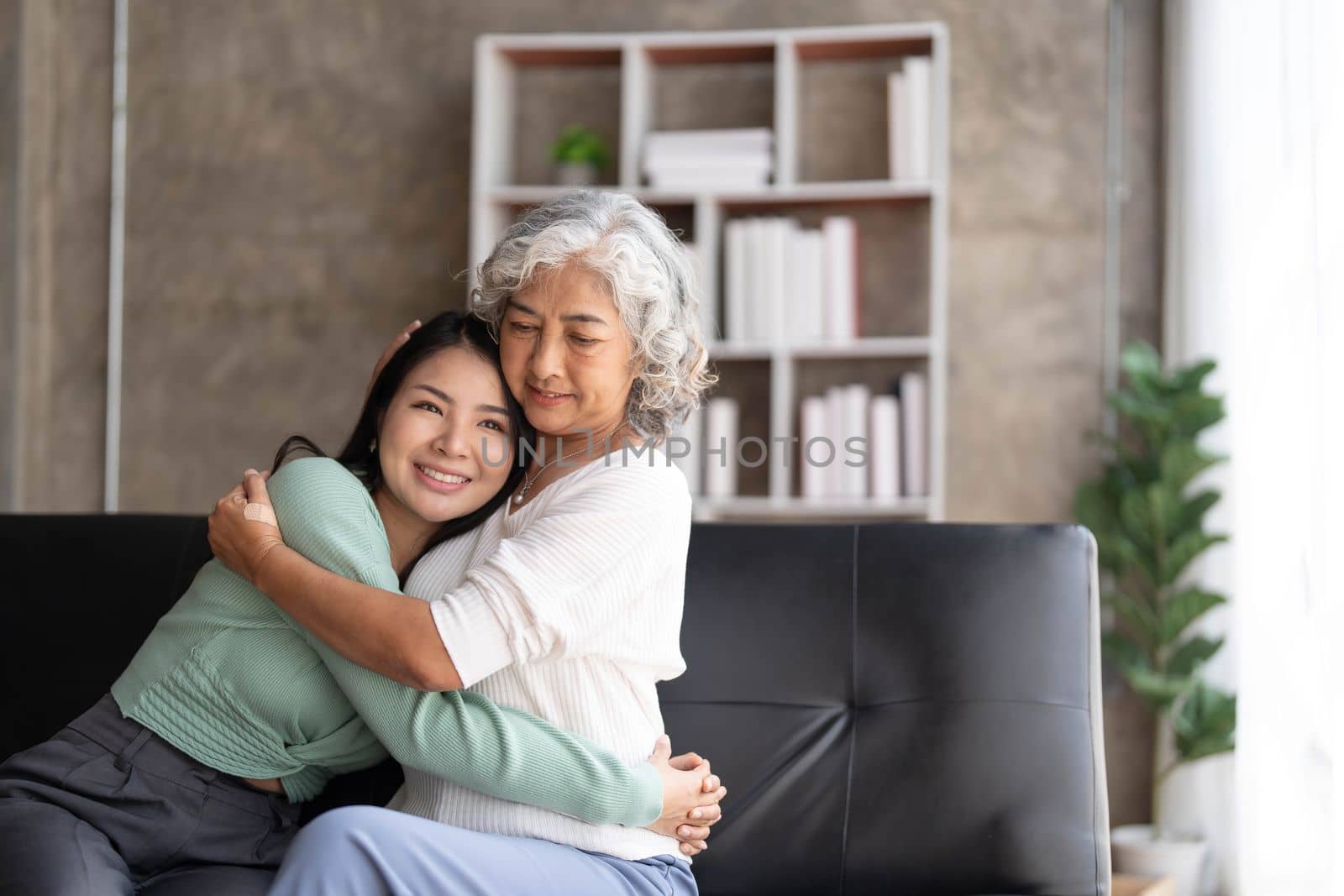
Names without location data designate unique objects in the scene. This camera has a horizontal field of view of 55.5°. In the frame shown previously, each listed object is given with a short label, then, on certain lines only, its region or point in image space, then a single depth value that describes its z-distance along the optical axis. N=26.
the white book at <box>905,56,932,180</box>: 3.38
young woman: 1.47
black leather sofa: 1.73
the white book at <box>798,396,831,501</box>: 3.43
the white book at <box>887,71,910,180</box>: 3.40
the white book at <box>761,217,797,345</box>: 3.42
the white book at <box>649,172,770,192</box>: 3.45
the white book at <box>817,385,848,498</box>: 3.42
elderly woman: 1.41
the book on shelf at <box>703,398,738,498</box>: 3.52
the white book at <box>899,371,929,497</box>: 3.36
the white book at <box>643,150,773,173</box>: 3.44
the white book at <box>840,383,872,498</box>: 3.41
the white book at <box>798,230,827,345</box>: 3.42
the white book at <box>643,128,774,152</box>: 3.45
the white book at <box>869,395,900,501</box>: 3.38
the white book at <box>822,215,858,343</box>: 3.42
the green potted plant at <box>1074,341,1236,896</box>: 3.06
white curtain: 2.20
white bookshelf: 3.36
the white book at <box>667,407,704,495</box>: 3.45
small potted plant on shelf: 3.56
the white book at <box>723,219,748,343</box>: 3.44
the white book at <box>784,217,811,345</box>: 3.43
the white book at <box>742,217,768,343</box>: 3.43
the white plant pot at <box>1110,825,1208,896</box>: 3.03
